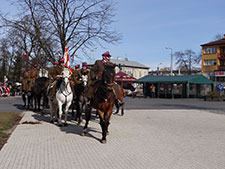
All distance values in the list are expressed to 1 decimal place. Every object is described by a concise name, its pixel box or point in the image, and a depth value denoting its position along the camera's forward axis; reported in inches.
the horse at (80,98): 473.4
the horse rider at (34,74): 689.0
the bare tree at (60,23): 650.8
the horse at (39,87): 638.2
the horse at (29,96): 681.0
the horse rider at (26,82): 678.8
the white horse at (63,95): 448.8
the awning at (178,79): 1392.7
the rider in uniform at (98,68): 388.2
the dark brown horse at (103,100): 327.6
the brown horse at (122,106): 595.5
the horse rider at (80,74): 458.6
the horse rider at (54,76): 466.8
